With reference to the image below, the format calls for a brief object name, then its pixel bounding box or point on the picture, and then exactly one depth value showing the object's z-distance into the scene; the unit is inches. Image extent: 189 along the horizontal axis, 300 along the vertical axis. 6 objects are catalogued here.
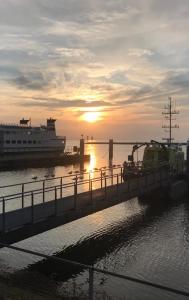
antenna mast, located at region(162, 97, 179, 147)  2385.0
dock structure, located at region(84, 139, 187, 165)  5487.2
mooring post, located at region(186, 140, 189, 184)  1786.5
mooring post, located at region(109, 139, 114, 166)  5487.2
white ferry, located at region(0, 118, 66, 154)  4441.4
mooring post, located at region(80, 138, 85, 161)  4872.0
